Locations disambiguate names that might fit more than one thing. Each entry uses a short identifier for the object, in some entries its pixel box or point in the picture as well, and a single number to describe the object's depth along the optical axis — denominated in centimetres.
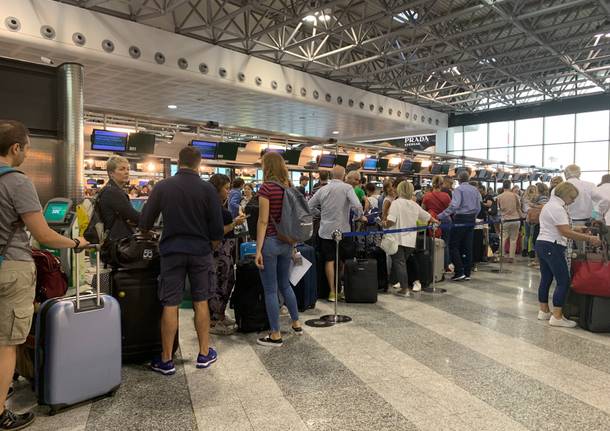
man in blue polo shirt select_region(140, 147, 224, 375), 307
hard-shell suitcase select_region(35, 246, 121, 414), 253
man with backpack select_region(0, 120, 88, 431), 224
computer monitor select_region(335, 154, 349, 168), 1211
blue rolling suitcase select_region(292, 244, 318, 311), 483
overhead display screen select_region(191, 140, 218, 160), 963
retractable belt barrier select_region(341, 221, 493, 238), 533
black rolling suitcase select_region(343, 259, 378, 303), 531
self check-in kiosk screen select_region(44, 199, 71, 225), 500
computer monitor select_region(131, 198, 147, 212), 898
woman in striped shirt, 357
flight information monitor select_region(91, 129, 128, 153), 827
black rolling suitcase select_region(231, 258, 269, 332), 404
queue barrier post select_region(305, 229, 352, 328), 440
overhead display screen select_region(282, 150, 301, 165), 1072
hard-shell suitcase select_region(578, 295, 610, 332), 421
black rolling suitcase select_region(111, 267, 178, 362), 318
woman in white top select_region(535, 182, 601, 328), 423
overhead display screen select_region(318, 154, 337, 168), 1171
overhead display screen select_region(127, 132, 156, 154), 857
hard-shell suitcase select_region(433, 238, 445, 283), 651
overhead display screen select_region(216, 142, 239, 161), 972
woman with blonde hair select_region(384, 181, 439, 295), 575
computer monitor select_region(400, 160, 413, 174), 1447
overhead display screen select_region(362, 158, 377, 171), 1327
